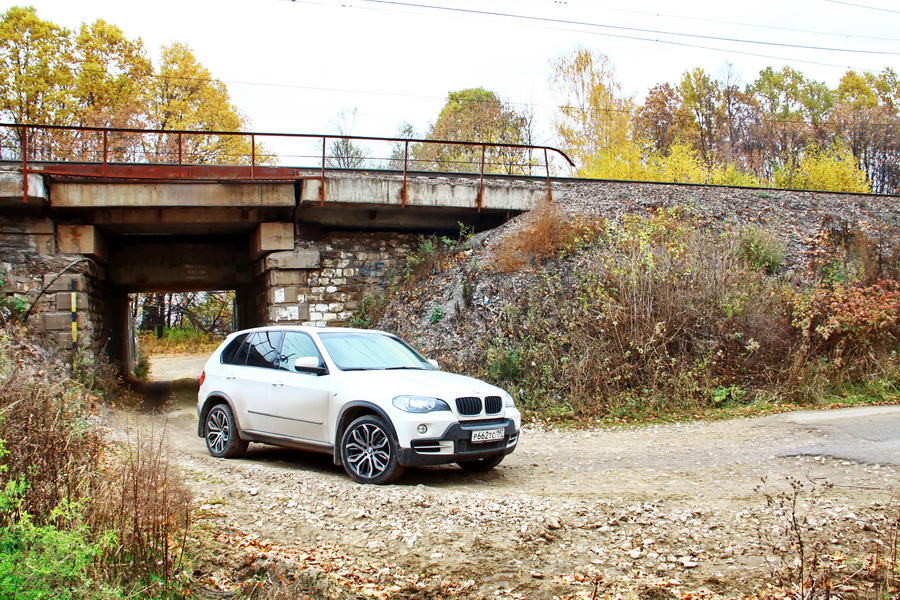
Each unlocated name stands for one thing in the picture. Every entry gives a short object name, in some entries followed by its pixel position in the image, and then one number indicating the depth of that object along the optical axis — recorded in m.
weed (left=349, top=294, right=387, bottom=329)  15.79
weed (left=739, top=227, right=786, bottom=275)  14.47
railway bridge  14.18
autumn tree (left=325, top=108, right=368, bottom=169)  36.00
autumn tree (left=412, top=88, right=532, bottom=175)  39.44
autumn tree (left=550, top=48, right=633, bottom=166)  33.19
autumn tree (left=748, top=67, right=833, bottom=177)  40.50
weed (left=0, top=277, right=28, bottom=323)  13.68
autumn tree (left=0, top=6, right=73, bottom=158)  28.11
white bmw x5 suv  6.61
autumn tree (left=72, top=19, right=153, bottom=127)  29.22
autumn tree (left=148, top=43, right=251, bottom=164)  30.94
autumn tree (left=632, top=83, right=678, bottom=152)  40.60
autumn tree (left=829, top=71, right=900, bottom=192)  38.44
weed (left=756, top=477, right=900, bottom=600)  4.06
